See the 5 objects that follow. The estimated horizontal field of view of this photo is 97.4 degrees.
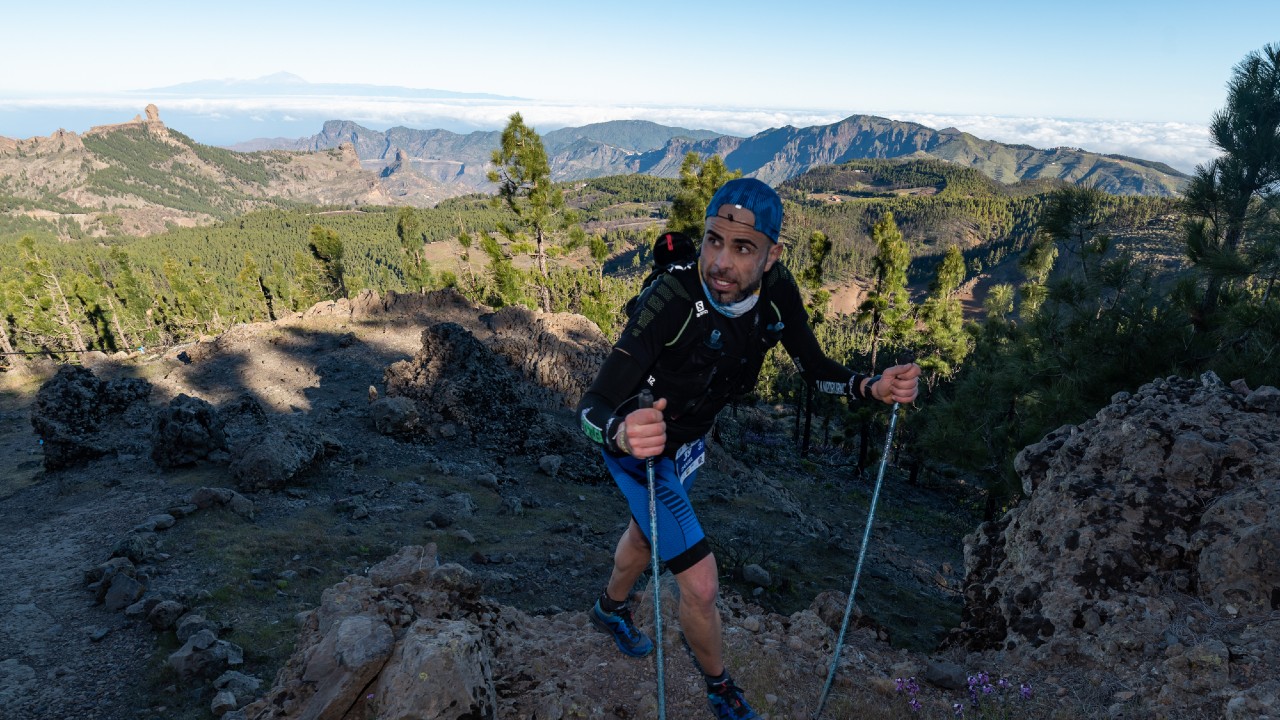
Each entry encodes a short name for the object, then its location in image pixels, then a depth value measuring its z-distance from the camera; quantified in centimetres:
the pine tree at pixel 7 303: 5003
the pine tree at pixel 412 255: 6631
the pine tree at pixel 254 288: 6631
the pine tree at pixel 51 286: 4931
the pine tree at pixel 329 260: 5722
